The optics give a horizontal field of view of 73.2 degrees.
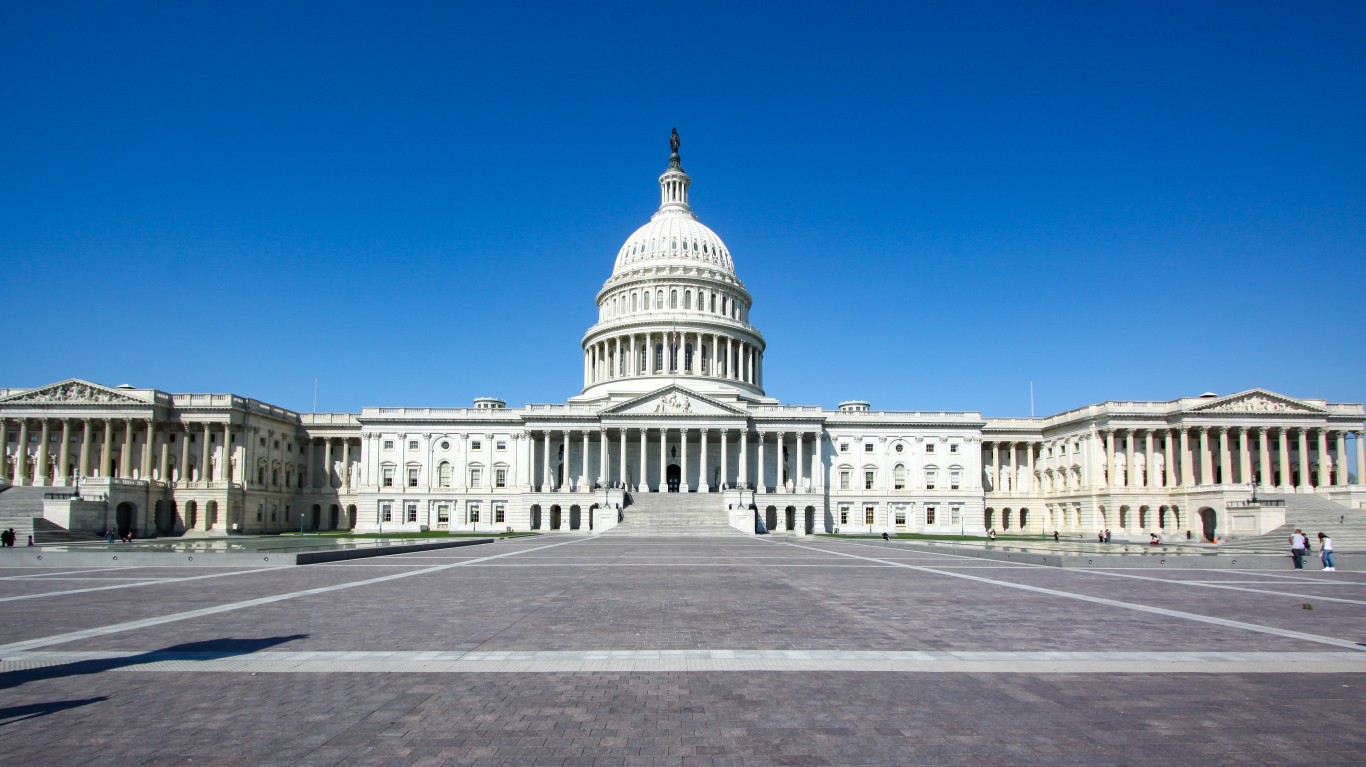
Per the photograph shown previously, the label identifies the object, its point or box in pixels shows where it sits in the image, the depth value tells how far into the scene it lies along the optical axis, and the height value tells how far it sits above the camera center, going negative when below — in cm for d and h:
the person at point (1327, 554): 3709 -365
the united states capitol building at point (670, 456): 8981 +135
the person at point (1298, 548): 3700 -339
